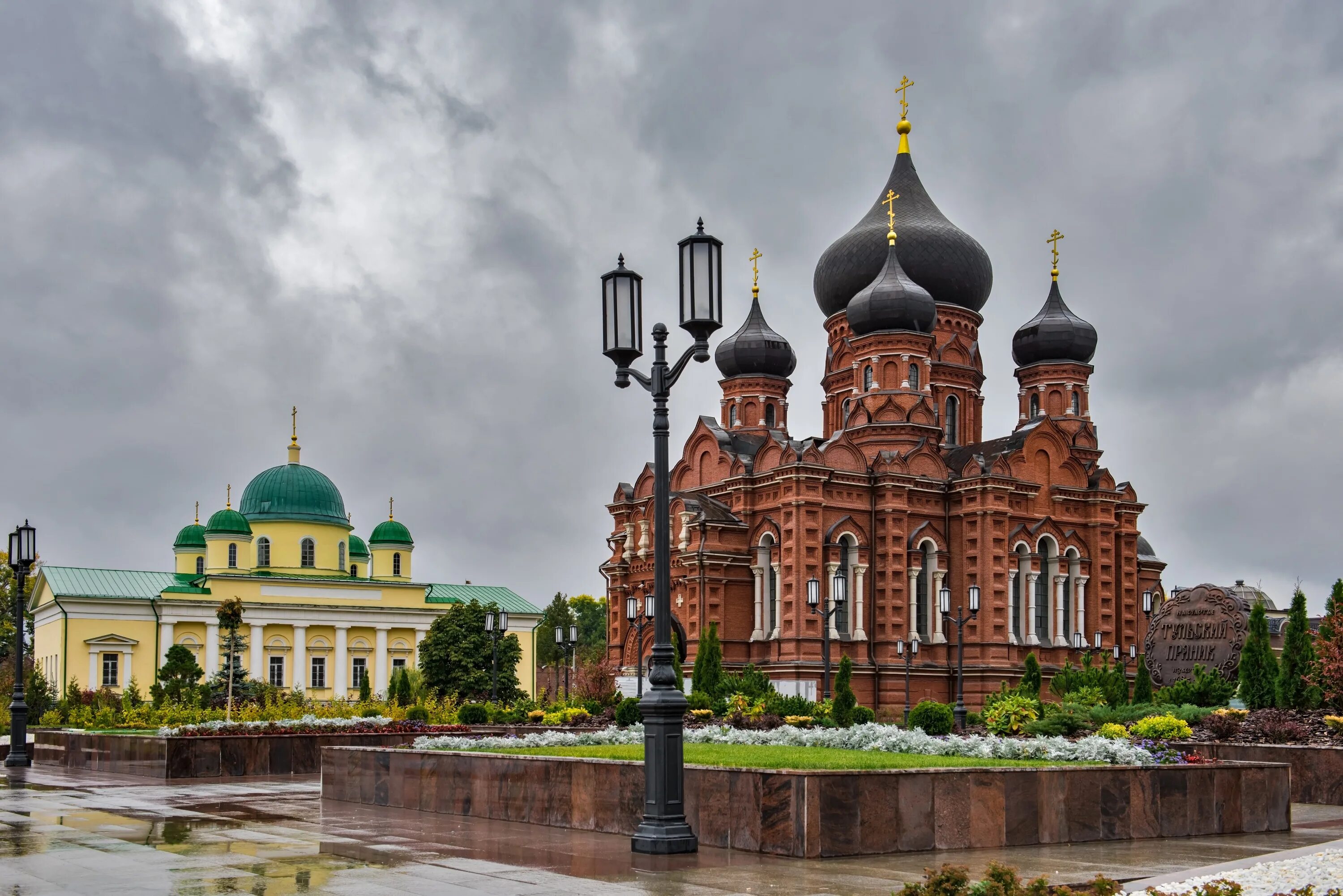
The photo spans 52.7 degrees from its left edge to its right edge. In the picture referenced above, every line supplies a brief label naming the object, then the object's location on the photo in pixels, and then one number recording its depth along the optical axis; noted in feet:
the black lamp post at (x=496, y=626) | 116.16
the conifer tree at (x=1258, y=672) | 80.89
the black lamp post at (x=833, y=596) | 108.88
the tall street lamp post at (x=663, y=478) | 38.50
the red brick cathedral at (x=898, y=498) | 140.05
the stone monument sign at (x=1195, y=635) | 89.76
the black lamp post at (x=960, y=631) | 97.66
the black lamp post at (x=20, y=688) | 88.89
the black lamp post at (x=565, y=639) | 119.55
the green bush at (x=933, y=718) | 83.56
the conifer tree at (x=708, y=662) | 123.75
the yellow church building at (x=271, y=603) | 214.90
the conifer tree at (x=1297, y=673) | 78.54
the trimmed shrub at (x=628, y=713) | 79.87
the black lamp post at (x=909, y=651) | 130.72
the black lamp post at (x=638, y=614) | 117.39
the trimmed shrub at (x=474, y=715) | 98.32
